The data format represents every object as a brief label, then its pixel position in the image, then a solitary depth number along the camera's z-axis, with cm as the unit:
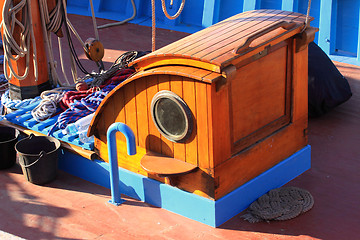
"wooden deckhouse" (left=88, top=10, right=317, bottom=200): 429
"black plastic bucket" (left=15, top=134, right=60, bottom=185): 513
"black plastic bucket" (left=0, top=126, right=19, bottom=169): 546
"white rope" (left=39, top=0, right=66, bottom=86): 606
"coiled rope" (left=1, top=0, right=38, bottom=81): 575
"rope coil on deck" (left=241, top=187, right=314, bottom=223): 453
